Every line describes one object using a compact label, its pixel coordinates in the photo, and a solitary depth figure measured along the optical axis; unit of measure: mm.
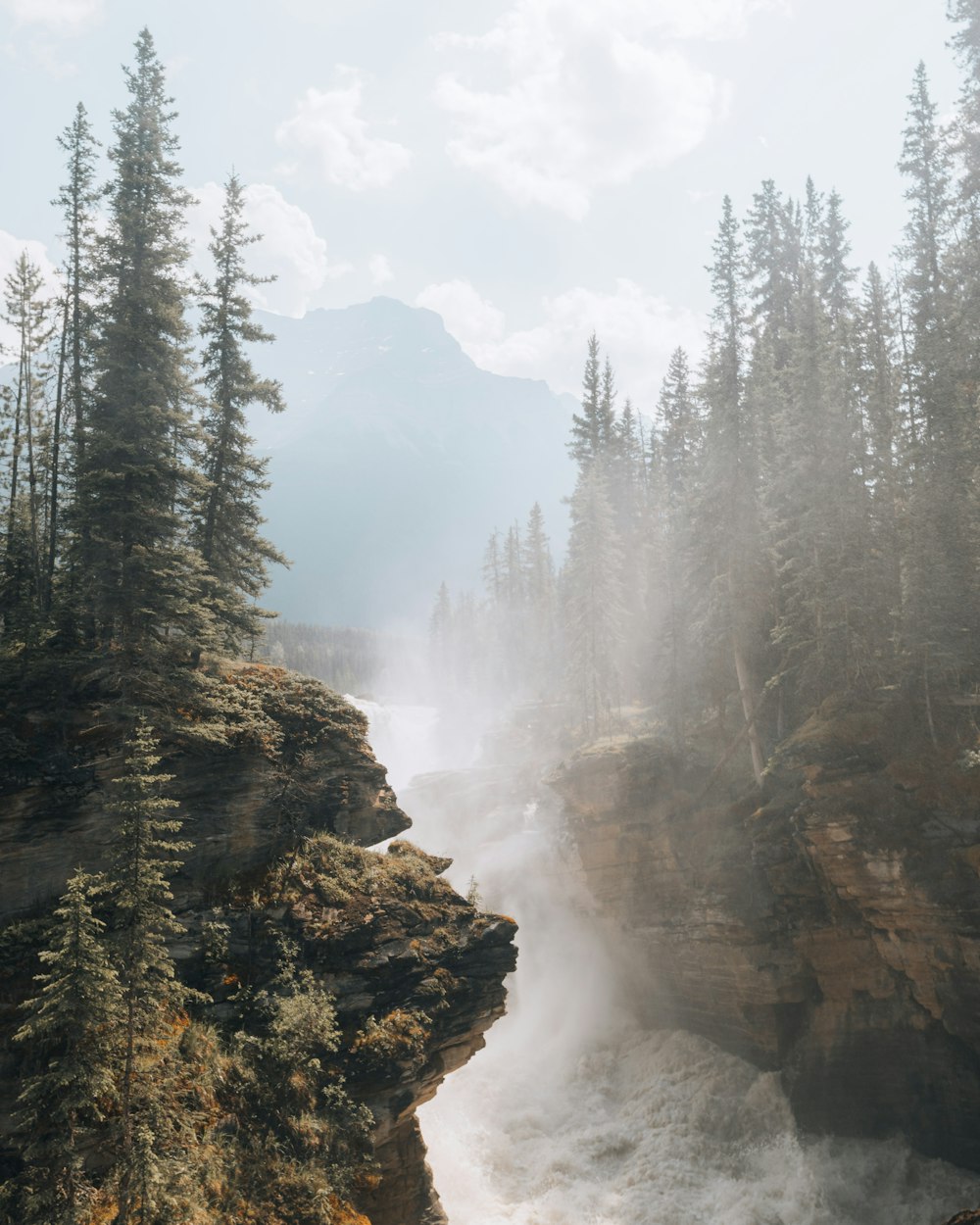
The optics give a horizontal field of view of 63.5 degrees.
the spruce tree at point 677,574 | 33406
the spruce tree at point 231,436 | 23625
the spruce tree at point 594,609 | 39875
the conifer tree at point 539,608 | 67562
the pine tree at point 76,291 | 22688
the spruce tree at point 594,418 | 50625
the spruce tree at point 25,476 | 21219
